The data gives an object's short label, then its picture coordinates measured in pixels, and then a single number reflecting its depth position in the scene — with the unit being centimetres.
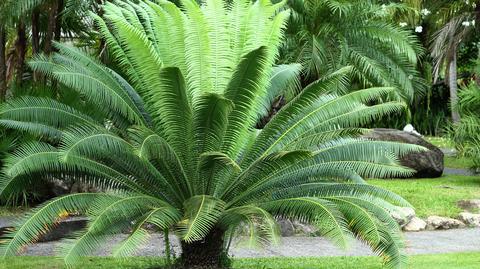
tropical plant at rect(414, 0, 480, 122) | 2469
